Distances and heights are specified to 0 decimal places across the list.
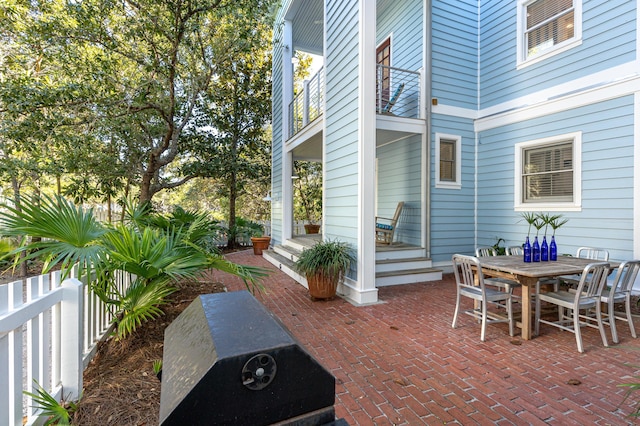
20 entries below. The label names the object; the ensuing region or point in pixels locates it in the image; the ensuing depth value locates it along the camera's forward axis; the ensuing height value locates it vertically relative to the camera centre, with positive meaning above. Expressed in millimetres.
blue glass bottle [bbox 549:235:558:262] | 4199 -546
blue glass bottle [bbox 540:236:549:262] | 4145 -527
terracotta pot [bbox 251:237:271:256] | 10883 -1144
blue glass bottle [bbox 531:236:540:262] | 4078 -522
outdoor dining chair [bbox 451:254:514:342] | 3596 -978
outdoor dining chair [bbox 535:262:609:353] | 3279 -955
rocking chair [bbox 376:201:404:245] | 7465 -430
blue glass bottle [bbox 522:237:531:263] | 4050 -518
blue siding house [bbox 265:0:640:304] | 5078 +1733
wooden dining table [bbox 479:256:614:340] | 3469 -659
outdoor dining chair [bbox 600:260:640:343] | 3400 -930
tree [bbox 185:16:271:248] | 11508 +3395
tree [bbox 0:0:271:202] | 5945 +3395
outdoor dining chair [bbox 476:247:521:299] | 4082 -936
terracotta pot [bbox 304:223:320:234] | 12777 -683
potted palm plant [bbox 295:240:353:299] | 5125 -926
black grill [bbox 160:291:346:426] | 581 -344
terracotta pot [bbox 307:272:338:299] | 5125 -1211
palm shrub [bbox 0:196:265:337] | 2227 -328
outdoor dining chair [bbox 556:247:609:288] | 4465 -704
